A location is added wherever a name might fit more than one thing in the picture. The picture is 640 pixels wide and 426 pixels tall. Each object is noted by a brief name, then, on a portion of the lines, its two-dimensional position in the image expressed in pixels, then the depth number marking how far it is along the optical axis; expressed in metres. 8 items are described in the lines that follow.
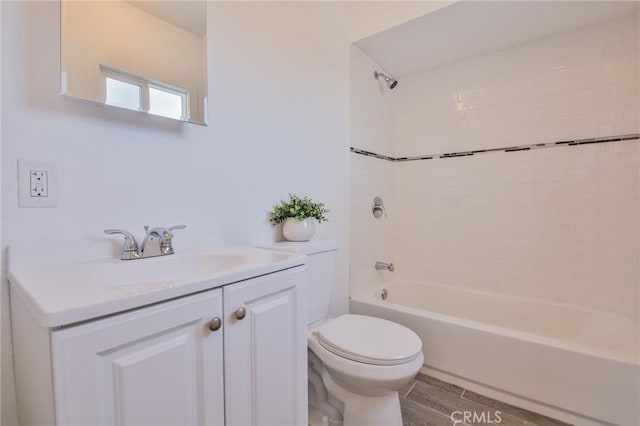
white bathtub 1.36
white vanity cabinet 0.57
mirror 0.94
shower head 2.43
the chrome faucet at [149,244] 1.02
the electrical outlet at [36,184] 0.86
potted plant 1.54
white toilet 1.19
